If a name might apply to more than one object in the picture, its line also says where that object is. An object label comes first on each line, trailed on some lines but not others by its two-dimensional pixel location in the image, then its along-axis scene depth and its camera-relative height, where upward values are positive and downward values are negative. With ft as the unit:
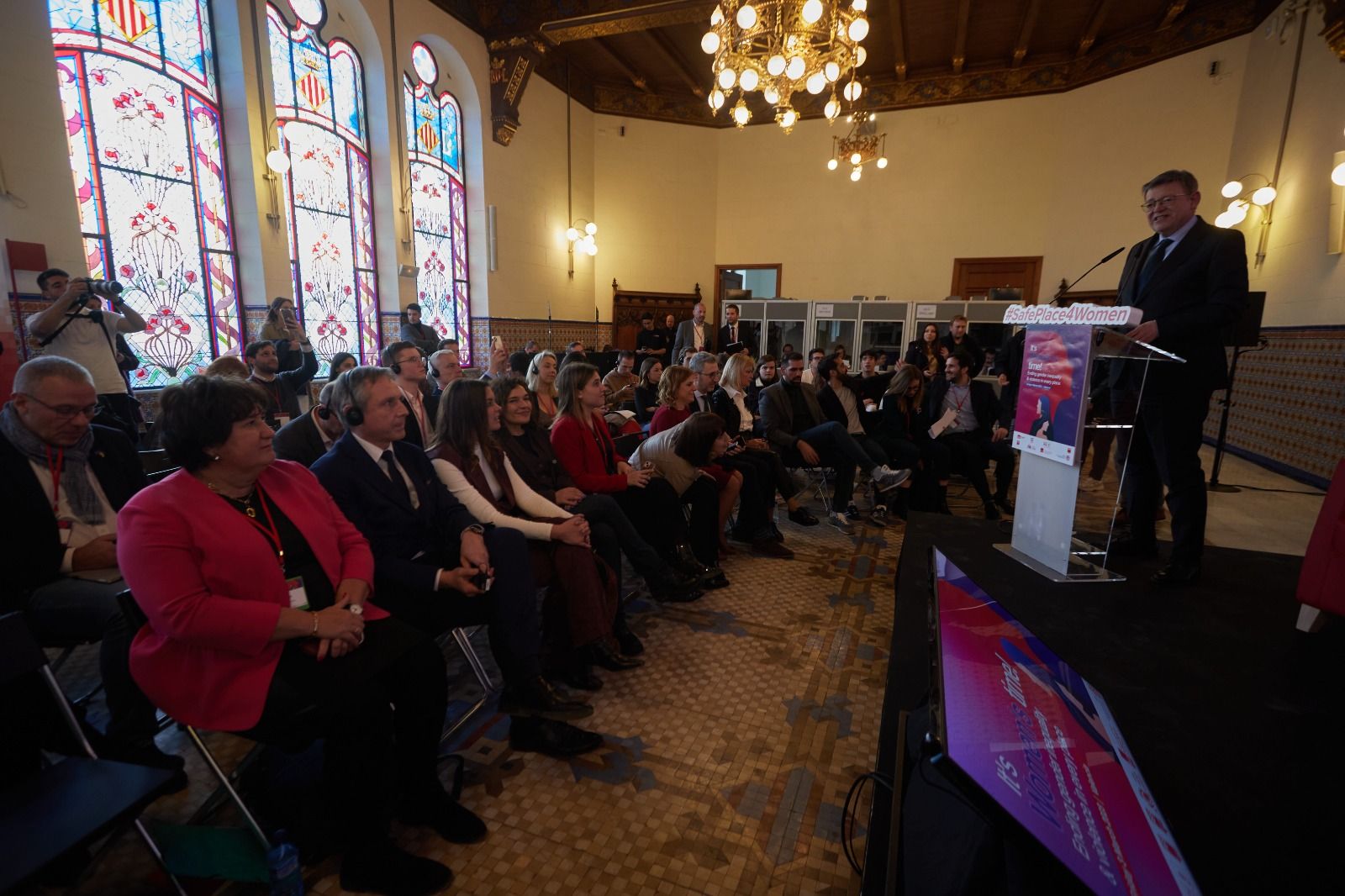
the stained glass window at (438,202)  26.84 +6.19
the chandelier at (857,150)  27.32 +8.69
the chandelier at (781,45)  15.79 +7.98
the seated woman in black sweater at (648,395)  16.72 -1.64
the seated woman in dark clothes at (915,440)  15.25 -2.50
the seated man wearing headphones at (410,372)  11.19 -0.74
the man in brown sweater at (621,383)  18.52 -1.44
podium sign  6.88 -0.91
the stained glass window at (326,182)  21.45 +5.63
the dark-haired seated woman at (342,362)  14.73 -0.76
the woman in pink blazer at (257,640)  4.67 -2.52
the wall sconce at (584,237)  36.68 +6.00
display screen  2.22 -1.78
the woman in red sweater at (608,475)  10.02 -2.32
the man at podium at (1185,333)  7.32 +0.18
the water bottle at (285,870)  4.48 -4.01
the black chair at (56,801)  3.50 -3.02
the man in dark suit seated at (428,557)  6.70 -2.59
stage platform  3.57 -2.92
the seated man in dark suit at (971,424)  15.02 -2.07
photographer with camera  12.55 -0.04
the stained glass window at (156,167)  16.06 +4.56
